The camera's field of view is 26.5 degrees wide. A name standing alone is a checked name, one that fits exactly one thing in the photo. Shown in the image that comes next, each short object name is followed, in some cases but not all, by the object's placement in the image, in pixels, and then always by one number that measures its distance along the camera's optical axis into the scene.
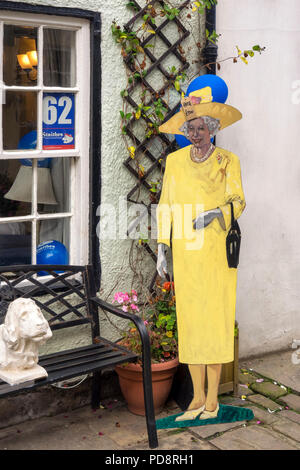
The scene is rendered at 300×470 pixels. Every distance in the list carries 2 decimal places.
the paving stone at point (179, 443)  4.21
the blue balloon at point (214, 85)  4.43
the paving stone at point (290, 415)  4.71
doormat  4.47
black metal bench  4.09
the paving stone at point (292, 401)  4.94
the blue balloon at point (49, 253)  4.60
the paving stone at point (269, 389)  5.12
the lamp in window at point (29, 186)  4.45
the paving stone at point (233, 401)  4.92
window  4.30
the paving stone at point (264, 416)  4.68
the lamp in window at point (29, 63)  4.31
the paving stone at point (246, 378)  5.36
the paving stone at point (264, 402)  4.91
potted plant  4.60
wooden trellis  4.73
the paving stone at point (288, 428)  4.45
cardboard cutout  4.47
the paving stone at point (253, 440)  4.26
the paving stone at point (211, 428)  4.41
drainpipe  5.00
